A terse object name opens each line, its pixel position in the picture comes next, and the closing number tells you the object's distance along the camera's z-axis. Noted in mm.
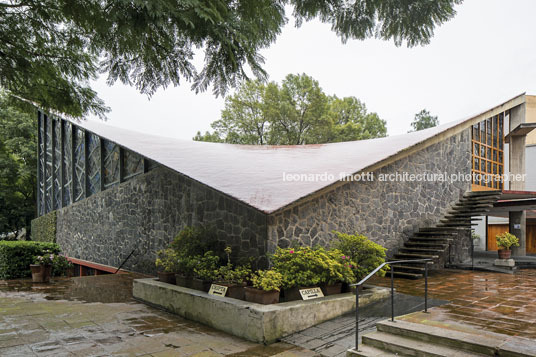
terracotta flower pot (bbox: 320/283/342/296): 5568
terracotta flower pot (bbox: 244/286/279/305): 4973
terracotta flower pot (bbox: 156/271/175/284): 6988
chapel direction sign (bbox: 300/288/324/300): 5246
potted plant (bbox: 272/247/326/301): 5293
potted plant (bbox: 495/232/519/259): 10047
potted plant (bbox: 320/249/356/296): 5519
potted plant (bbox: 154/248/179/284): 6988
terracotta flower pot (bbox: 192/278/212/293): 6008
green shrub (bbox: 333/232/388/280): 6160
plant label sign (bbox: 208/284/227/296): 5559
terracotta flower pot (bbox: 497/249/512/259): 10117
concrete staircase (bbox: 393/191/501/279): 8688
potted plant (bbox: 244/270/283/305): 4984
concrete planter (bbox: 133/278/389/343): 4637
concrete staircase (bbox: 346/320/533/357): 3605
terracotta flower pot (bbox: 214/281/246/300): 5379
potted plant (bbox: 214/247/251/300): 5438
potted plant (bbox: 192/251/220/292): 6031
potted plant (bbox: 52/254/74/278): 10359
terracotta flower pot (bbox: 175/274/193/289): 6428
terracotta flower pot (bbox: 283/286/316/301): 5273
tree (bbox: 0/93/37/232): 21752
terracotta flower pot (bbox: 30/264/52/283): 9297
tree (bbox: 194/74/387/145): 26609
